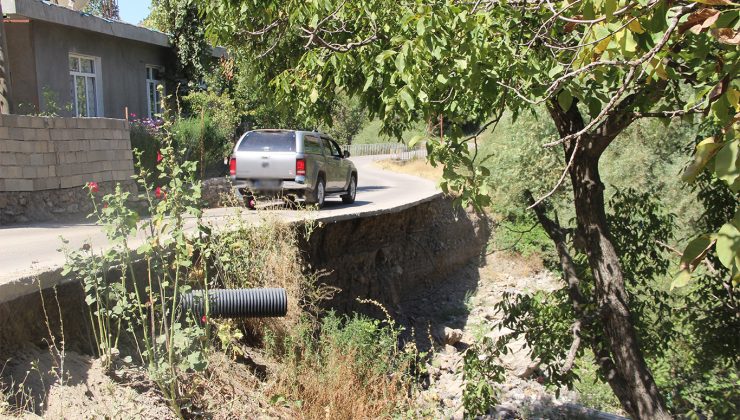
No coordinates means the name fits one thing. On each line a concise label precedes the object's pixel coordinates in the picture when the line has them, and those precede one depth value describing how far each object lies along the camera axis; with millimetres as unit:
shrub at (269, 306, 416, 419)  7547
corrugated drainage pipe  6820
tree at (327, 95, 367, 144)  48512
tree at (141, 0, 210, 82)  21656
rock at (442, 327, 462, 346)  15398
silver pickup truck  14844
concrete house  15898
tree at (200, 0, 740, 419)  3730
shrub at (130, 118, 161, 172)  16641
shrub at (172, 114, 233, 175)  17578
